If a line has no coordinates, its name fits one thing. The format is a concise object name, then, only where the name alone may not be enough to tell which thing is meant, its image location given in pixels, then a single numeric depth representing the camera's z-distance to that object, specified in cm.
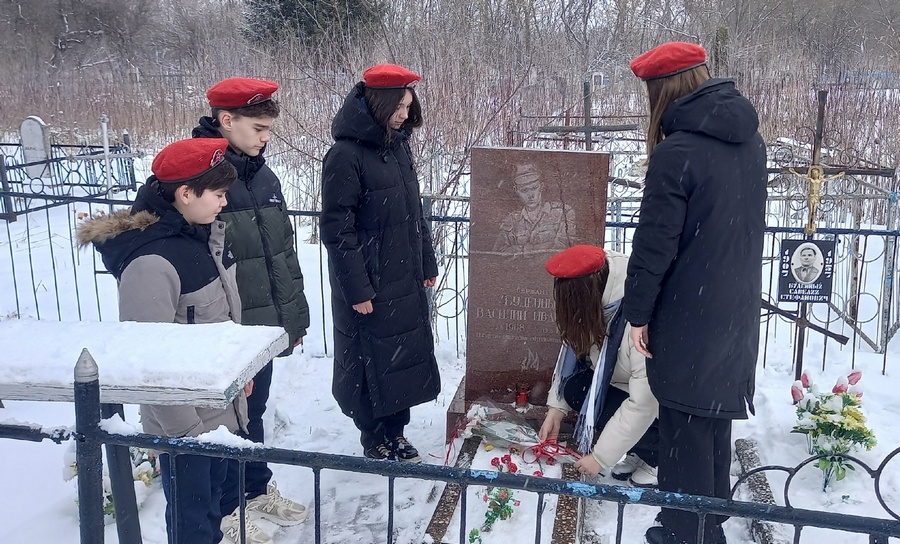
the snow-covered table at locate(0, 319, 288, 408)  167
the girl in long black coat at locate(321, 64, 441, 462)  320
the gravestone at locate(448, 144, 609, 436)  372
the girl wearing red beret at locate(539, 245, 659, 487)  287
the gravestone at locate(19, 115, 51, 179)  1236
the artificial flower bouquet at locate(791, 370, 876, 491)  318
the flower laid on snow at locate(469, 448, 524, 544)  286
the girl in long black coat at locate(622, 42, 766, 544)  236
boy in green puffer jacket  288
